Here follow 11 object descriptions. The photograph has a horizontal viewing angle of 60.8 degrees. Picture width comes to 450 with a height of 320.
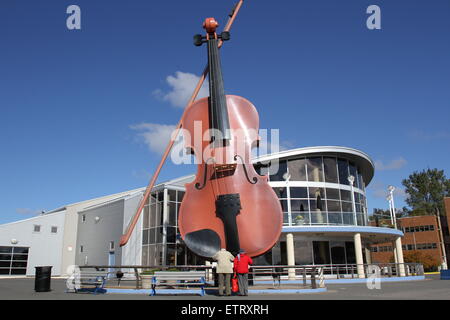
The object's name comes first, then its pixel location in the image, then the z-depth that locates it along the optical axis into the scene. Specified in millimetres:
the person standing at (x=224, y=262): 9172
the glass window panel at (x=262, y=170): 24450
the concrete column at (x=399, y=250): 22630
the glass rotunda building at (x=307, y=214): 21266
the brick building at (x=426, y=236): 44203
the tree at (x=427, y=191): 60344
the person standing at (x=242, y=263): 9125
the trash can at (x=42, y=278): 12016
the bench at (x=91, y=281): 11695
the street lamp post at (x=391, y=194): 26062
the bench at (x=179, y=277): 10632
